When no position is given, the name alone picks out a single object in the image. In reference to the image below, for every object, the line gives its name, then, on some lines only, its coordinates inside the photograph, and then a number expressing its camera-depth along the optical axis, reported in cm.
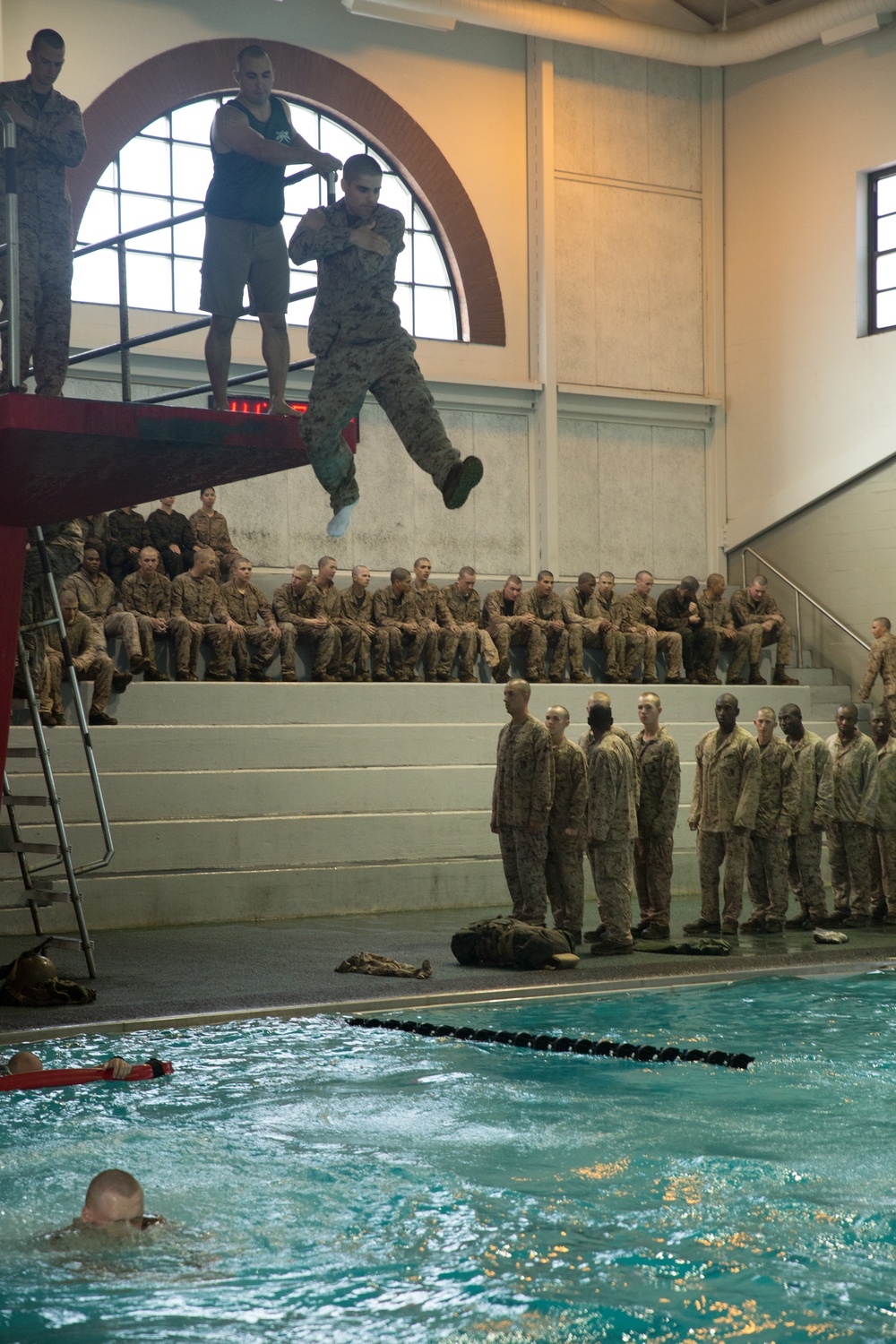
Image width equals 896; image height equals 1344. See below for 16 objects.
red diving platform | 661
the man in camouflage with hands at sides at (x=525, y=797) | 1078
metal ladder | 912
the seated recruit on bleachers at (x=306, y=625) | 1554
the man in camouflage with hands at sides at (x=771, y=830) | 1216
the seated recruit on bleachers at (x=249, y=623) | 1516
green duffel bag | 1007
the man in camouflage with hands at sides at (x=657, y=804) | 1155
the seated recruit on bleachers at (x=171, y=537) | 1571
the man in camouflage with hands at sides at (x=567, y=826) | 1092
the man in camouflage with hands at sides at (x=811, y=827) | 1256
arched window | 1772
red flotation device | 648
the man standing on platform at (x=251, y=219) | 618
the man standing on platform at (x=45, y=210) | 712
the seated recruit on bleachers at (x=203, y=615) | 1467
